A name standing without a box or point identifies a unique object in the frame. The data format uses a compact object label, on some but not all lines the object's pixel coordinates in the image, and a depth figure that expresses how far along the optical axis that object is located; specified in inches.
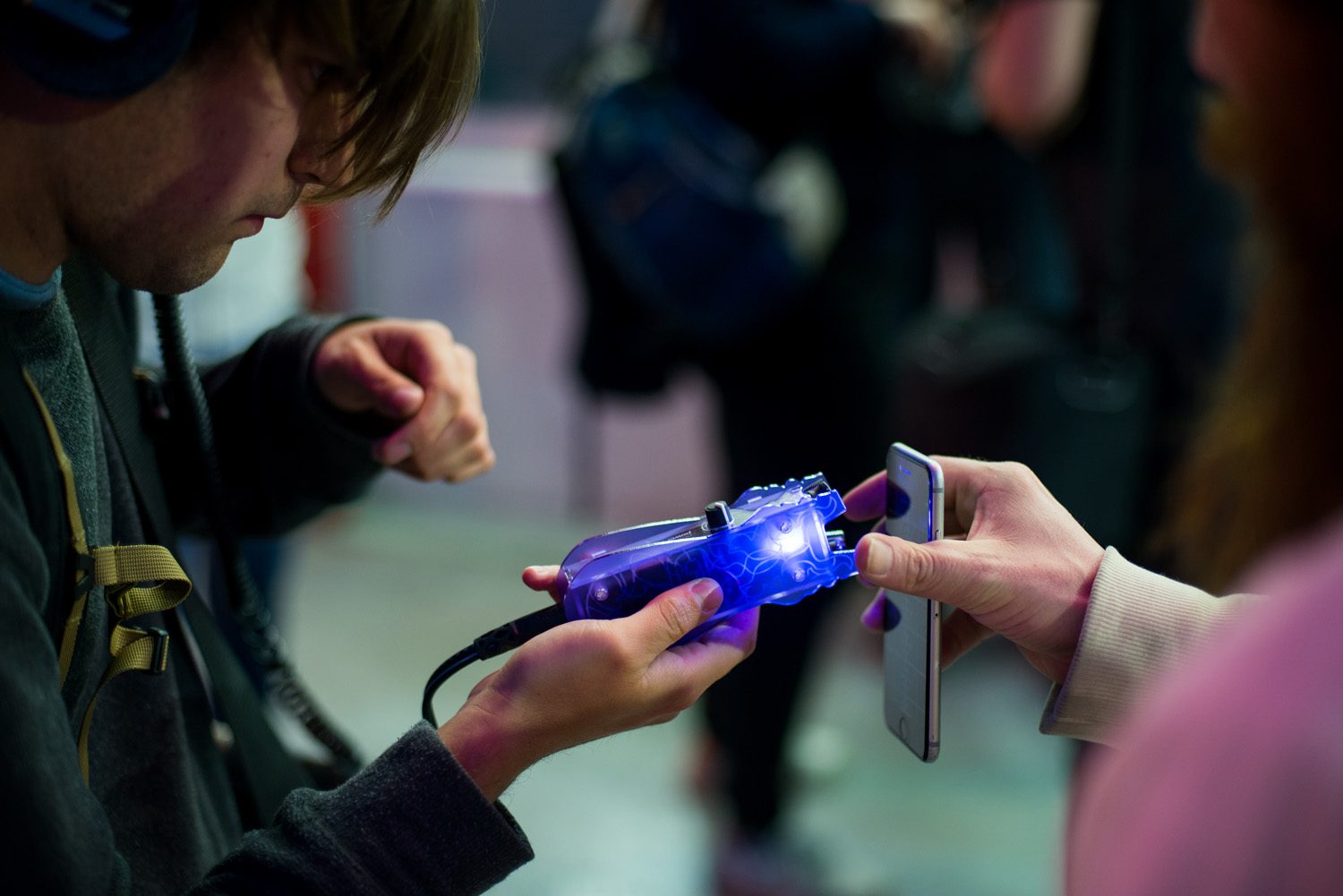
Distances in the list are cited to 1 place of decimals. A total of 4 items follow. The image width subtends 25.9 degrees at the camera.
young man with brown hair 40.5
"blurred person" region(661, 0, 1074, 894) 73.3
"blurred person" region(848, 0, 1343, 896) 33.4
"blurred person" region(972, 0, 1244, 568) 65.2
